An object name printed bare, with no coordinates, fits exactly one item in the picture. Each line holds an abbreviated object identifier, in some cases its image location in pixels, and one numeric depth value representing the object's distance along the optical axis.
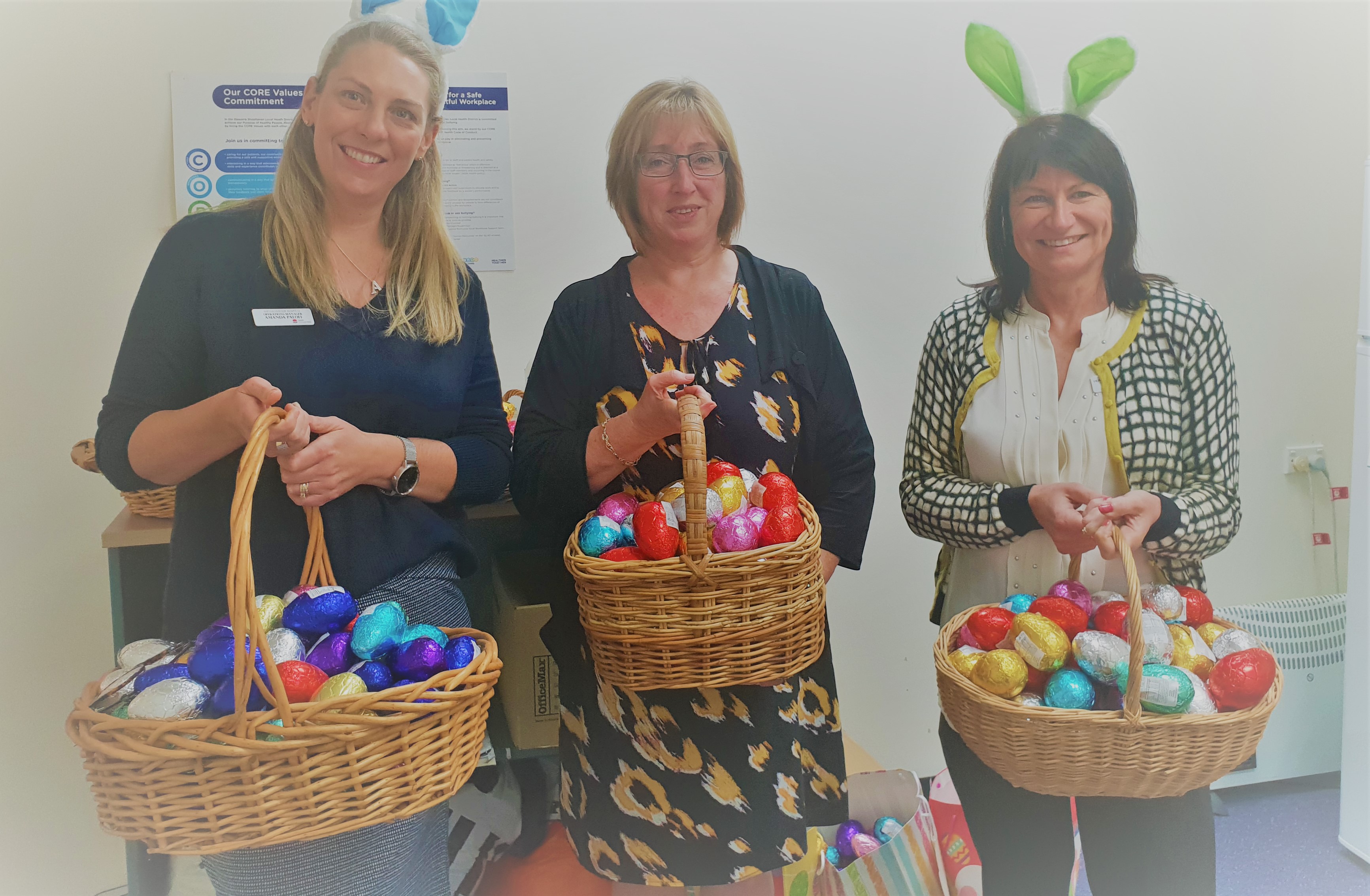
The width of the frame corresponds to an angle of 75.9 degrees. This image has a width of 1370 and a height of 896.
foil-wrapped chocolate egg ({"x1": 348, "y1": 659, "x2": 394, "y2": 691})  1.13
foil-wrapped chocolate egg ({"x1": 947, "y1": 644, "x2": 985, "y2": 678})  1.41
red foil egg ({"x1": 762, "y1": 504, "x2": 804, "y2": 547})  1.27
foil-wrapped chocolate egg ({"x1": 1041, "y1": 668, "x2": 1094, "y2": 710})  1.33
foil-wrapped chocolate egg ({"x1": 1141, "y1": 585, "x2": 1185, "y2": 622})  1.50
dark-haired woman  1.57
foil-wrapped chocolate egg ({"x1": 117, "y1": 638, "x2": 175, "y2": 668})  1.16
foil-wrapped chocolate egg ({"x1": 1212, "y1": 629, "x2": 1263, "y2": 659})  1.42
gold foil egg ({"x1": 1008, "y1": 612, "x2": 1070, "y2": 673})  1.37
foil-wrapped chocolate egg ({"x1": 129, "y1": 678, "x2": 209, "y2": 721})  1.03
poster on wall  1.39
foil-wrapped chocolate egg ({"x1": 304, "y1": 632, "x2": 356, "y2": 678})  1.15
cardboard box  1.51
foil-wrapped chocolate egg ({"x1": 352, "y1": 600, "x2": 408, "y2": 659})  1.16
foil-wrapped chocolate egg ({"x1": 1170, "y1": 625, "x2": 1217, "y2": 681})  1.39
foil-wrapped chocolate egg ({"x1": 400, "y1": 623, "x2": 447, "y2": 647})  1.19
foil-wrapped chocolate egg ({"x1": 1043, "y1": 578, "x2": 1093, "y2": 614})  1.55
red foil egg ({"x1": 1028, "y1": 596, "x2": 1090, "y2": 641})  1.46
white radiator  1.83
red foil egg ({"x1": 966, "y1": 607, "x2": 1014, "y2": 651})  1.45
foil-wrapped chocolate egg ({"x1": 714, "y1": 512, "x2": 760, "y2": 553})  1.26
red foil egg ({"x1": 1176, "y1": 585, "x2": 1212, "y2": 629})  1.53
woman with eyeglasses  1.46
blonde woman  1.27
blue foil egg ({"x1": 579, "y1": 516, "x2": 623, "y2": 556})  1.29
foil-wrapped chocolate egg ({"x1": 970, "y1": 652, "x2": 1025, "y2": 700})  1.33
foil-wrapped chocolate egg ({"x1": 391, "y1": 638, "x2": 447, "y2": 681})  1.15
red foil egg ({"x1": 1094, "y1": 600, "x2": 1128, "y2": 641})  1.44
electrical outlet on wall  1.83
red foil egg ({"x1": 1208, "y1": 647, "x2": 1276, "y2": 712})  1.30
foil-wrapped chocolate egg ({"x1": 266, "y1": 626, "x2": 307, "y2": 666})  1.13
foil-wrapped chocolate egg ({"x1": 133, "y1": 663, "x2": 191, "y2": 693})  1.09
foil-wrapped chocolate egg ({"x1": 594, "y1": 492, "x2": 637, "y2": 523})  1.37
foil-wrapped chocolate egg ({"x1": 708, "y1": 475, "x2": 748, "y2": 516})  1.32
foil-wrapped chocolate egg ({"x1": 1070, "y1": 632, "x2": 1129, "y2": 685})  1.34
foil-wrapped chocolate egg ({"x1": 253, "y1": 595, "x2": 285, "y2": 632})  1.18
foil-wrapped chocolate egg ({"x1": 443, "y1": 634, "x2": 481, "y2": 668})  1.17
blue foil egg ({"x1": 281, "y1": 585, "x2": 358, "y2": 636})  1.18
